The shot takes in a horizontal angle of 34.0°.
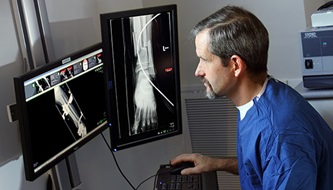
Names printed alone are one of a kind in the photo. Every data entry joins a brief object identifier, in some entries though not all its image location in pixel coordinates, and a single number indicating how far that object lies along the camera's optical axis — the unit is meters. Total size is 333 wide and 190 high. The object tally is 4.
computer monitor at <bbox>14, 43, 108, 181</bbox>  1.68
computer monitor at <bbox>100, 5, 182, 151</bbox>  2.05
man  1.60
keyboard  1.95
